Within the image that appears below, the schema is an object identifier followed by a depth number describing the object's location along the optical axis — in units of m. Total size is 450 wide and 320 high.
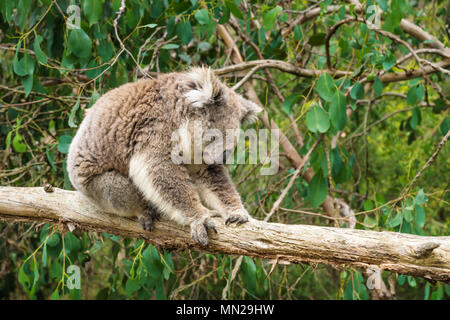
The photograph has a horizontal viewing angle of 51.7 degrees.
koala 2.90
